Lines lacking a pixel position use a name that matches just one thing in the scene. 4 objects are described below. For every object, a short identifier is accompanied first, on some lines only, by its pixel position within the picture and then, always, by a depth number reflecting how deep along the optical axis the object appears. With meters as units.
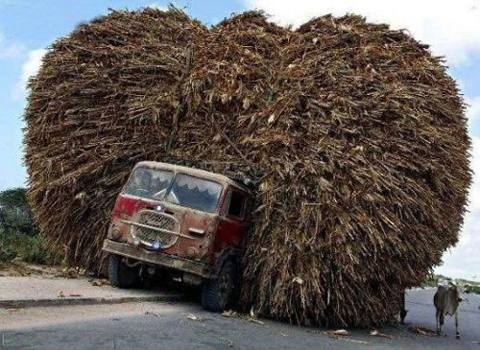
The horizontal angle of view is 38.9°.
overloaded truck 10.58
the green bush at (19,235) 15.53
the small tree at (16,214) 21.06
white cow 14.21
